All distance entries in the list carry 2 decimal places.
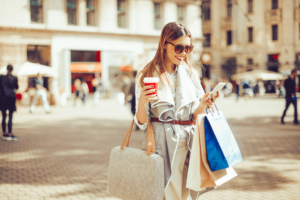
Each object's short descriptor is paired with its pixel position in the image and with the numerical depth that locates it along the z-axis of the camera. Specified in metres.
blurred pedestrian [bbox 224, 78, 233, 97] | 29.41
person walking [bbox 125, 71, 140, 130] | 10.38
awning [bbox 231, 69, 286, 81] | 30.95
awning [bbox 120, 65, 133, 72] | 28.17
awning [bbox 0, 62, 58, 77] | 18.26
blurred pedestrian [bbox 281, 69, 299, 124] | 11.17
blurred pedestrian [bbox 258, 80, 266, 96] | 32.16
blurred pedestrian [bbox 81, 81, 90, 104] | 20.64
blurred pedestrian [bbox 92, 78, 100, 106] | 24.14
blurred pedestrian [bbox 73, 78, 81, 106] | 20.70
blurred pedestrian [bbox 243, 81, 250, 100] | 24.81
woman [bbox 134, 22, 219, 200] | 2.39
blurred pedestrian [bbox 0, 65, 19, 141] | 8.28
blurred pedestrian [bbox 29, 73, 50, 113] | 14.74
